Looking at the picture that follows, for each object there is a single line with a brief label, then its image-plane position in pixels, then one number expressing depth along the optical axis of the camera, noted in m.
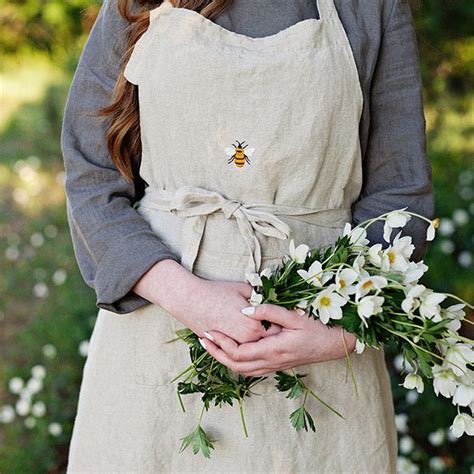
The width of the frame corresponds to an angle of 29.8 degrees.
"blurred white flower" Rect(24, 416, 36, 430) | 3.45
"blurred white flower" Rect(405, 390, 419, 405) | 3.25
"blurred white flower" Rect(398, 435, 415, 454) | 3.08
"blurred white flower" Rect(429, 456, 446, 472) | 3.05
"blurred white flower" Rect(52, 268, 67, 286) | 4.53
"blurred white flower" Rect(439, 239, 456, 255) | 4.02
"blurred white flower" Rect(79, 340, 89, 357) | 3.56
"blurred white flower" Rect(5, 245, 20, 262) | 4.95
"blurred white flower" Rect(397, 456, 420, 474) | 3.02
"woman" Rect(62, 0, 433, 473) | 1.67
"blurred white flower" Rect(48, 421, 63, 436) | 3.34
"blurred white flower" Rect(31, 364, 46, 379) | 3.56
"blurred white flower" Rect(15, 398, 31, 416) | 3.49
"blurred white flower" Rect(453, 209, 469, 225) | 4.20
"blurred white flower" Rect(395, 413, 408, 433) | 3.15
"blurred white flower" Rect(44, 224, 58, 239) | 5.11
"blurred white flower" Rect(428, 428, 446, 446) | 3.13
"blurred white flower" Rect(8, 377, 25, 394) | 3.67
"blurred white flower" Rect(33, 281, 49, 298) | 4.54
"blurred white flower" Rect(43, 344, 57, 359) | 3.76
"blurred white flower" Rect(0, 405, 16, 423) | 3.54
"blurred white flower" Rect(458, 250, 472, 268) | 4.02
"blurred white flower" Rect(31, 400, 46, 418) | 3.44
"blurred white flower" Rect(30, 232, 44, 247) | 5.02
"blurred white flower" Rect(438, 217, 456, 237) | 4.07
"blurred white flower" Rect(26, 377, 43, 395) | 3.57
